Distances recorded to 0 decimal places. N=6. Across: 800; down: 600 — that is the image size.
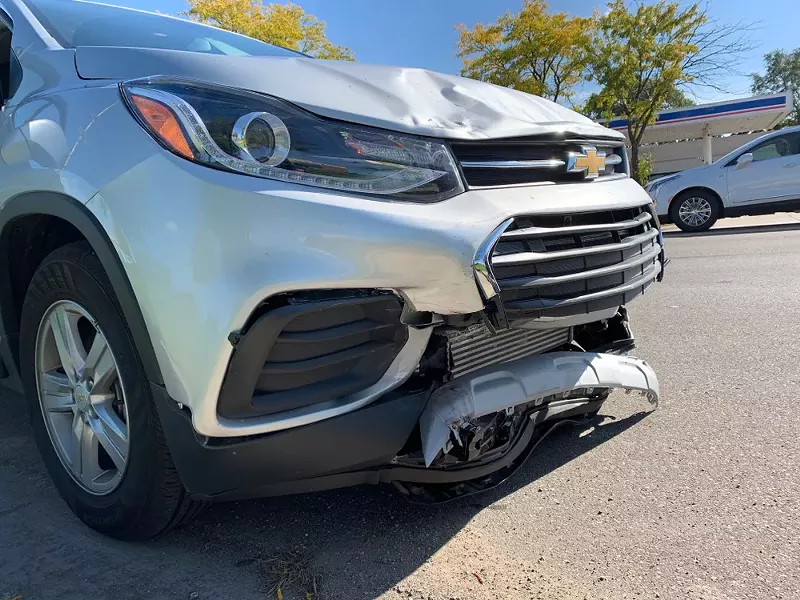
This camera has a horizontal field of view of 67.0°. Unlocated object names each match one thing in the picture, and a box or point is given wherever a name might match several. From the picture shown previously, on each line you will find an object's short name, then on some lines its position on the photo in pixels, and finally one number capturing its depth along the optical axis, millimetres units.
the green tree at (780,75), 55906
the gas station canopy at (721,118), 25469
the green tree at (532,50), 20766
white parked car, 10133
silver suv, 1478
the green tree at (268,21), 19734
